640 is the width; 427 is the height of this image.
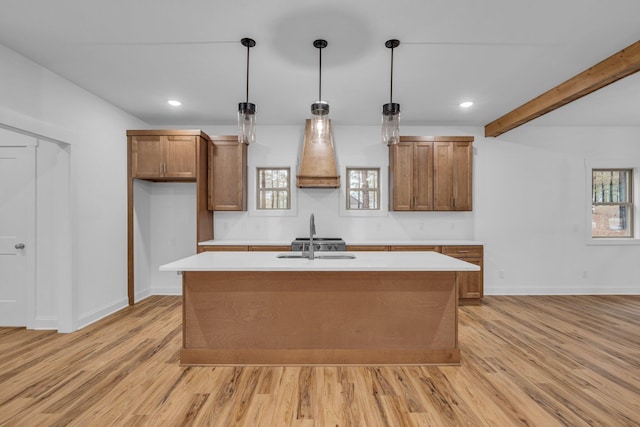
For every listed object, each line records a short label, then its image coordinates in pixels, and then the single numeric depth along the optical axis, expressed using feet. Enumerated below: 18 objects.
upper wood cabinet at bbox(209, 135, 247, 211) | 15.58
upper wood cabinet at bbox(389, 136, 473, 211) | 15.85
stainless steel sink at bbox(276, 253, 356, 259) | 9.91
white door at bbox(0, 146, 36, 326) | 11.69
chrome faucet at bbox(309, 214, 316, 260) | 9.21
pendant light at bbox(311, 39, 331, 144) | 8.59
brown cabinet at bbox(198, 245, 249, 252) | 14.51
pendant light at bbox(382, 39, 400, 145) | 8.63
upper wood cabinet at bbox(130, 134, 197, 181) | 14.58
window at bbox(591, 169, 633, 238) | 17.21
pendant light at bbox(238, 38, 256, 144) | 8.64
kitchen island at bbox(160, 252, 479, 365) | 8.68
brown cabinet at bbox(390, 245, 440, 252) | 14.92
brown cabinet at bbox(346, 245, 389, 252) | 14.98
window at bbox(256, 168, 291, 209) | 17.04
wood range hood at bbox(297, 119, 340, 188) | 15.07
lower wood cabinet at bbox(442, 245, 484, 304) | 14.99
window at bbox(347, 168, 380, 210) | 17.03
